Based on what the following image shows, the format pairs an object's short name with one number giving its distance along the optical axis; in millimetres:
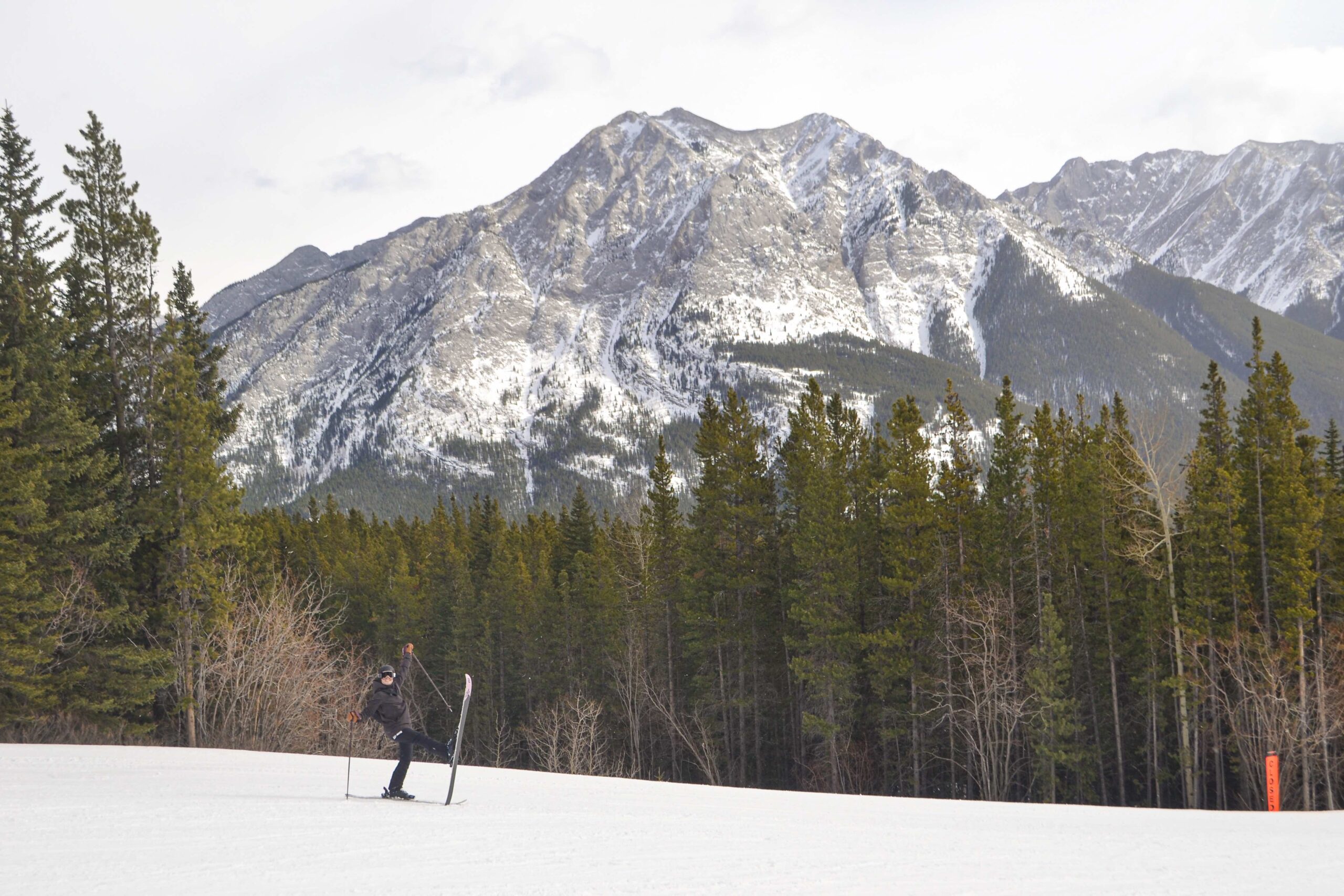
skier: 12820
